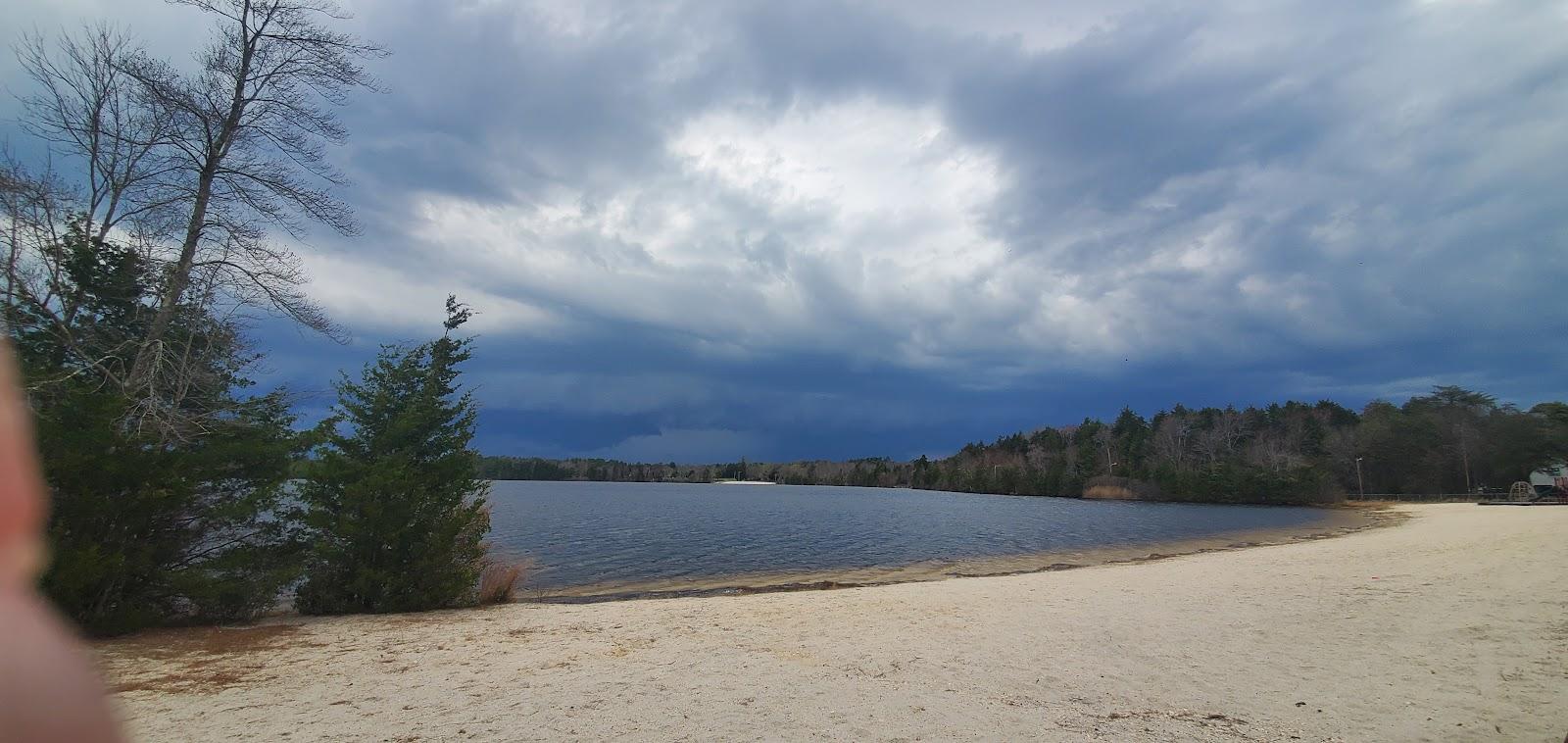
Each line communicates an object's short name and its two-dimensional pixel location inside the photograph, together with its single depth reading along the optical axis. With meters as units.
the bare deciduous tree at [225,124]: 12.05
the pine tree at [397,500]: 13.52
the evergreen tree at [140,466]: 10.31
